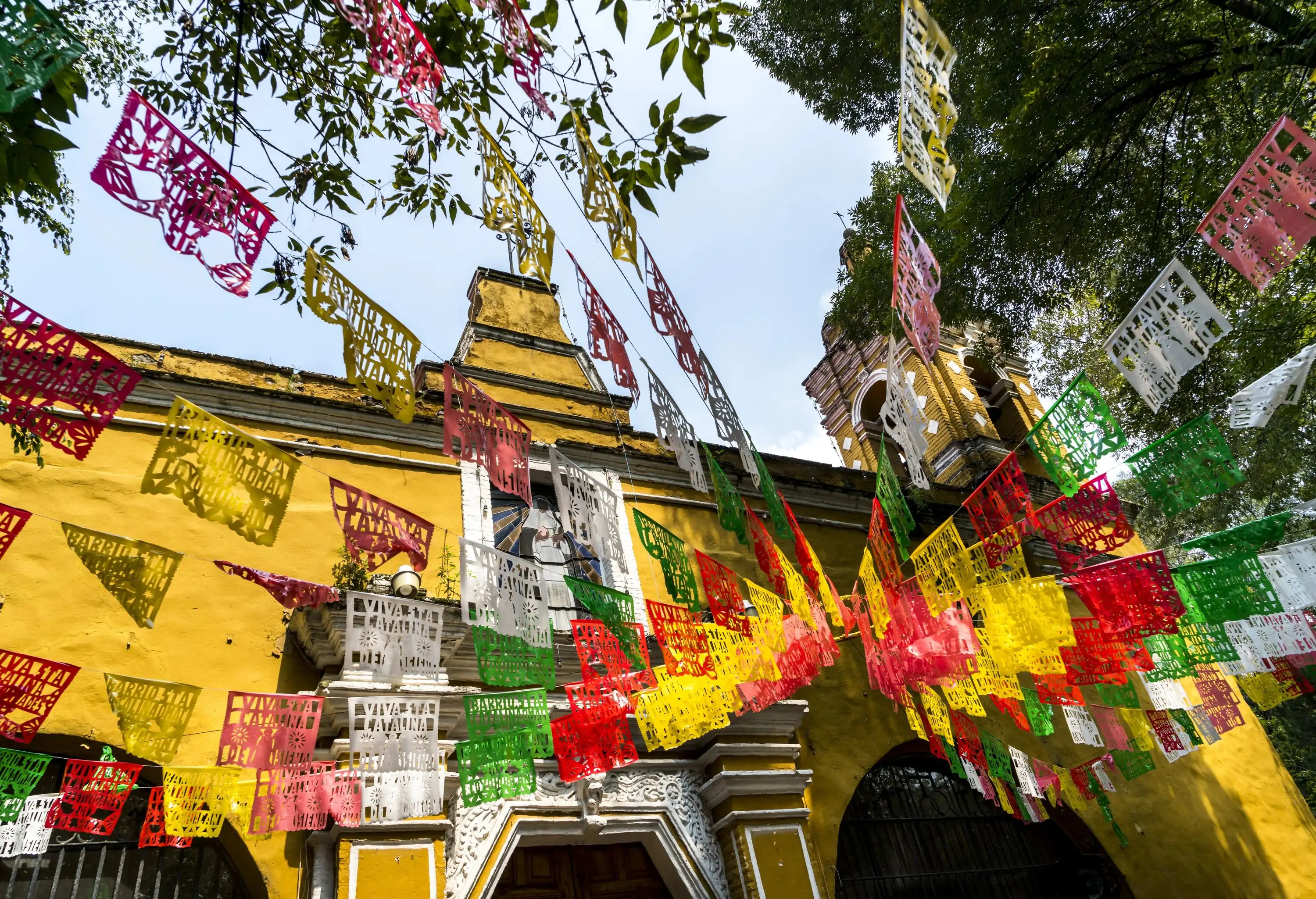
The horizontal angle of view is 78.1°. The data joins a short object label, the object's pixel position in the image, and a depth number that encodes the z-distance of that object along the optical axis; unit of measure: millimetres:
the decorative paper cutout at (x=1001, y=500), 4297
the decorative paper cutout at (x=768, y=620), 4609
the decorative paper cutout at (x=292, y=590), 3793
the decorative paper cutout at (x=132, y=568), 3238
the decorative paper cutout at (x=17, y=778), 3342
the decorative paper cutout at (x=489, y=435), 3488
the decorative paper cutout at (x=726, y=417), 4180
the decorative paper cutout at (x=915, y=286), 4219
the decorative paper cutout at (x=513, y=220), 3266
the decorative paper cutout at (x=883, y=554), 5344
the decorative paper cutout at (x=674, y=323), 3861
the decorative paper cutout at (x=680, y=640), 4047
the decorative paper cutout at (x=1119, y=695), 6156
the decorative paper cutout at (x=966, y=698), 5064
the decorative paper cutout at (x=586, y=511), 3945
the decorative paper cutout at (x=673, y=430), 4160
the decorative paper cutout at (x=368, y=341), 2811
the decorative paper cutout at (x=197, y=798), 3668
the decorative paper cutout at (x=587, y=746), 4176
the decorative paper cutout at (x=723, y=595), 4270
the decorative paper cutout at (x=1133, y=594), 4762
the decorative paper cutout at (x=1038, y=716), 5902
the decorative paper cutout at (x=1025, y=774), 6324
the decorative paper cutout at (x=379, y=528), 3822
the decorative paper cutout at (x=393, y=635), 3752
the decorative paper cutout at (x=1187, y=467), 3959
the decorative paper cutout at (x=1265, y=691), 6637
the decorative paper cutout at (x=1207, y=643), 5582
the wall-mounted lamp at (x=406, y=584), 4766
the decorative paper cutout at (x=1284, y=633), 5410
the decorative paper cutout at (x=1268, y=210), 3322
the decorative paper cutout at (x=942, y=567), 4633
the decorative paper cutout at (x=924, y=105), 3588
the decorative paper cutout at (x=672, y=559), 3949
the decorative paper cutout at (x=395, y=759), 3758
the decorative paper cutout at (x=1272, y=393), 3889
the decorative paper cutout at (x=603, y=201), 3424
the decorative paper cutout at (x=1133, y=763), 6750
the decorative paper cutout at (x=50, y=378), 2520
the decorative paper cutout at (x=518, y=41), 3078
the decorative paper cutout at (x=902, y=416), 4961
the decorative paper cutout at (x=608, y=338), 3748
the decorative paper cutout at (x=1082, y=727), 6602
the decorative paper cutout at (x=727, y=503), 4551
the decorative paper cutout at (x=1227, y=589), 5133
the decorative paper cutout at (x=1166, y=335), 3584
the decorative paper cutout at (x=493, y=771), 3859
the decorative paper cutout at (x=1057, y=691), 5418
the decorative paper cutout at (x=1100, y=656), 5180
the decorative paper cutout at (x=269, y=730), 3516
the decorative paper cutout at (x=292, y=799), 3643
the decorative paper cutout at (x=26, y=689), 3418
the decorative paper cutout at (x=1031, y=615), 4254
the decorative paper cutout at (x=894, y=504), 5297
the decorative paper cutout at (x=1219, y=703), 7219
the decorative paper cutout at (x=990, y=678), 4852
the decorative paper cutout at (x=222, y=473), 2984
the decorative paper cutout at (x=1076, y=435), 3891
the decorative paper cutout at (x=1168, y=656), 5672
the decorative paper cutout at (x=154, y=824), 3652
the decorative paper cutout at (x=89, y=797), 3557
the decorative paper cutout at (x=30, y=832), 3447
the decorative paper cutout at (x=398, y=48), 2768
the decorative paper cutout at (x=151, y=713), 3492
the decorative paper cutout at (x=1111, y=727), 7008
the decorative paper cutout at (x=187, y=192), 2256
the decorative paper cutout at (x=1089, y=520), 4184
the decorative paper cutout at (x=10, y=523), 3047
